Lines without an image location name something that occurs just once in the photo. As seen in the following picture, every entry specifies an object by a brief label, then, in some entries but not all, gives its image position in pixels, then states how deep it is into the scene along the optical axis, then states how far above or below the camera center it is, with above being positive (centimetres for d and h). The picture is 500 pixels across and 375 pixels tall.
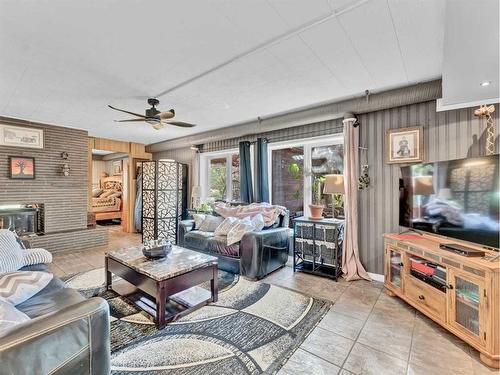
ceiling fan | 294 +88
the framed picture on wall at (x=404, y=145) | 288 +50
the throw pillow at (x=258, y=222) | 344 -50
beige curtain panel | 322 -23
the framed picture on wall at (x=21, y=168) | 422 +37
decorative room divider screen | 486 -24
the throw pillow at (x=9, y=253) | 198 -55
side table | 323 -79
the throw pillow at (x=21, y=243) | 251 -57
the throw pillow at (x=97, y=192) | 815 -14
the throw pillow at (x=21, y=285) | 156 -65
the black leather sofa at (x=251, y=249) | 311 -86
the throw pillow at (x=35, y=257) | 229 -66
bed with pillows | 761 -36
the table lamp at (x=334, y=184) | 331 +4
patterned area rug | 167 -119
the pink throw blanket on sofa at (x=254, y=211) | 369 -38
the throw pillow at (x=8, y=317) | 103 -58
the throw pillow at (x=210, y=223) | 400 -59
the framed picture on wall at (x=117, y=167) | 819 +70
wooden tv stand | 167 -85
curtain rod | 370 +86
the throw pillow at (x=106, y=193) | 799 -19
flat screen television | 193 -12
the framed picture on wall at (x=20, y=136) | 413 +91
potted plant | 354 -10
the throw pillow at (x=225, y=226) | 357 -58
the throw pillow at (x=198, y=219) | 417 -54
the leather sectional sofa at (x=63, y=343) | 92 -65
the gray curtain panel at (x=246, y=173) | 456 +27
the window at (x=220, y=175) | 523 +27
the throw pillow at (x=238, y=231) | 328 -59
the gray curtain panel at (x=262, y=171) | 436 +29
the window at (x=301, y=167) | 385 +33
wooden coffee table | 212 -86
